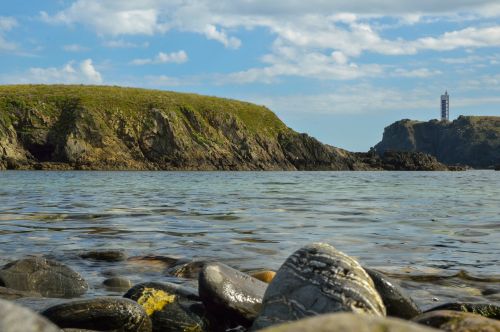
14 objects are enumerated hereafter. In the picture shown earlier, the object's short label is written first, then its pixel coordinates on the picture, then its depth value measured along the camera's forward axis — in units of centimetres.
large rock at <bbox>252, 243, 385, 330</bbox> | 461
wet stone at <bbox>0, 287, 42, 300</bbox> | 637
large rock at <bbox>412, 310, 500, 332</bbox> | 380
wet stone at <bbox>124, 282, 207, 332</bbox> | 554
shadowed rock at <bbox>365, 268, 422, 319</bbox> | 562
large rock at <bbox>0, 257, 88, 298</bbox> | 698
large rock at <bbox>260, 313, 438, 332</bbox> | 209
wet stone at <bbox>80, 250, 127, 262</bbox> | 959
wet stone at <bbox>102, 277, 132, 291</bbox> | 734
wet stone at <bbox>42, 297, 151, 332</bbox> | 505
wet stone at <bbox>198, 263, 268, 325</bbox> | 564
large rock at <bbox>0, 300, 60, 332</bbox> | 232
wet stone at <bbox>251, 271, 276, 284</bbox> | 747
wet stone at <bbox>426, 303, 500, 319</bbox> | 541
